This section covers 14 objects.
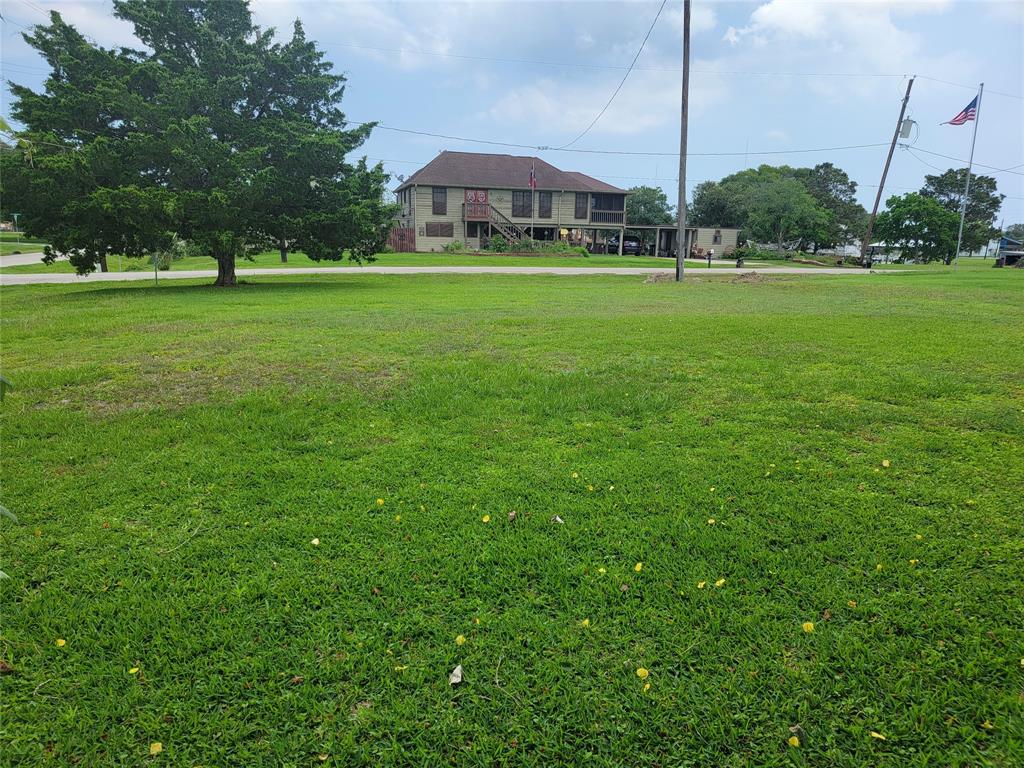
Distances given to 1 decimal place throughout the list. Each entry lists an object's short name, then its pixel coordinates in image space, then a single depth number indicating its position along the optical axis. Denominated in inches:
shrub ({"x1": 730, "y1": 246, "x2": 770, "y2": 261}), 1875.0
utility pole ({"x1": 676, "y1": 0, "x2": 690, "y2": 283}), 735.7
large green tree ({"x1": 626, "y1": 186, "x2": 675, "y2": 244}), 2277.3
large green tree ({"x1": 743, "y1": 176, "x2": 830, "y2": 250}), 2044.8
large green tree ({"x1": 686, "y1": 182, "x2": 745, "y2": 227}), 2306.8
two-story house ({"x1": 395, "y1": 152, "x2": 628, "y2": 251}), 1705.2
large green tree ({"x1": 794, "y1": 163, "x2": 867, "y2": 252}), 2486.5
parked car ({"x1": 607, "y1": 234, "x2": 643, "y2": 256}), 2011.6
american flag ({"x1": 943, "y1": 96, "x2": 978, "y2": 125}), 1166.3
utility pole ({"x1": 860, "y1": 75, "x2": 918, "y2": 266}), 1405.0
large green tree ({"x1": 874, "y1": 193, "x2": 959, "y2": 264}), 2021.4
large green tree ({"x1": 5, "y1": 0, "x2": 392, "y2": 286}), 565.6
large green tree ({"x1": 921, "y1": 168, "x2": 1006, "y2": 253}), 2630.4
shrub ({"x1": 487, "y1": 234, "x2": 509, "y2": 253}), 1595.7
